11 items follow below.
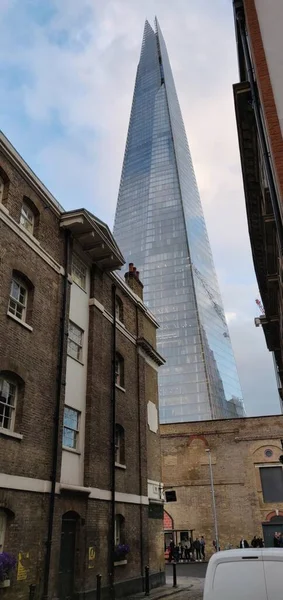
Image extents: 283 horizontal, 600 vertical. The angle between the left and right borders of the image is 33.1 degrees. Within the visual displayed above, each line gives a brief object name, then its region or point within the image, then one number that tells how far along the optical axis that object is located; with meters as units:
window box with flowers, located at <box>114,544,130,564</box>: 17.41
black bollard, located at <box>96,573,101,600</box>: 14.34
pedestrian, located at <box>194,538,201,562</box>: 34.94
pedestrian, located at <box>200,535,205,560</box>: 35.54
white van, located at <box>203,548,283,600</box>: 5.70
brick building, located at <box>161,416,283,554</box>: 37.94
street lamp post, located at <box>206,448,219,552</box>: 37.06
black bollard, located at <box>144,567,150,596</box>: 18.27
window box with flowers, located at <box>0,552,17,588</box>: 11.17
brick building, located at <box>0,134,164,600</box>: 13.11
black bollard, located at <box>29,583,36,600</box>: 11.51
